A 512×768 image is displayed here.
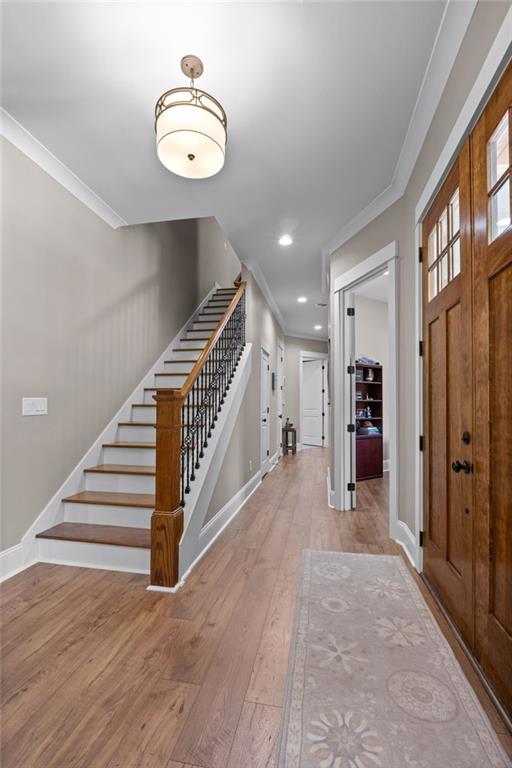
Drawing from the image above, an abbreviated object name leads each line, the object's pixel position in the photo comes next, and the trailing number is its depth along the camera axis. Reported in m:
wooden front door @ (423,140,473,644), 1.71
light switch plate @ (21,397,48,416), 2.50
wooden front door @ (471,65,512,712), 1.33
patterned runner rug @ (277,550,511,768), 1.20
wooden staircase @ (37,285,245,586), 2.53
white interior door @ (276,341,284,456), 7.59
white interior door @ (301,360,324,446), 9.88
